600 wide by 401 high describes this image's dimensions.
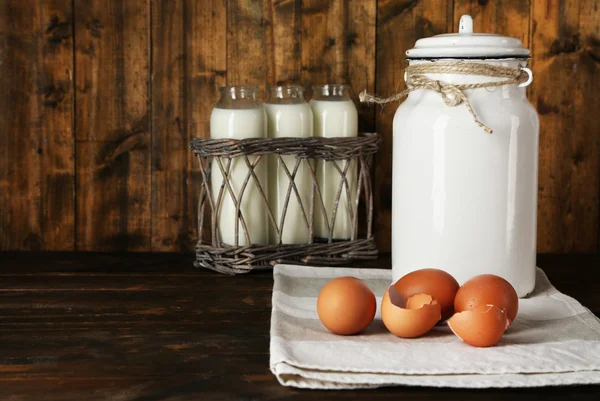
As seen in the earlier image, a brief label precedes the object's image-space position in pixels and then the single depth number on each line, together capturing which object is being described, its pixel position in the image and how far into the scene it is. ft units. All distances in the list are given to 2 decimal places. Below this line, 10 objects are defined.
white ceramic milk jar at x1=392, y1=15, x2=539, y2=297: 3.21
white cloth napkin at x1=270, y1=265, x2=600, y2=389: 2.48
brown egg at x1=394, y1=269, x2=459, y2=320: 2.87
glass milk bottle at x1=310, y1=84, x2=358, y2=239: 4.24
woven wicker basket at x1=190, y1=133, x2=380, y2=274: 4.00
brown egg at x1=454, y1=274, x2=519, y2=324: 2.75
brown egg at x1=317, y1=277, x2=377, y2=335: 2.78
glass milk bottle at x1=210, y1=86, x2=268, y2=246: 4.05
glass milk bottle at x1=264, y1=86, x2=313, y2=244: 4.17
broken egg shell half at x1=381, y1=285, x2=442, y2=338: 2.74
